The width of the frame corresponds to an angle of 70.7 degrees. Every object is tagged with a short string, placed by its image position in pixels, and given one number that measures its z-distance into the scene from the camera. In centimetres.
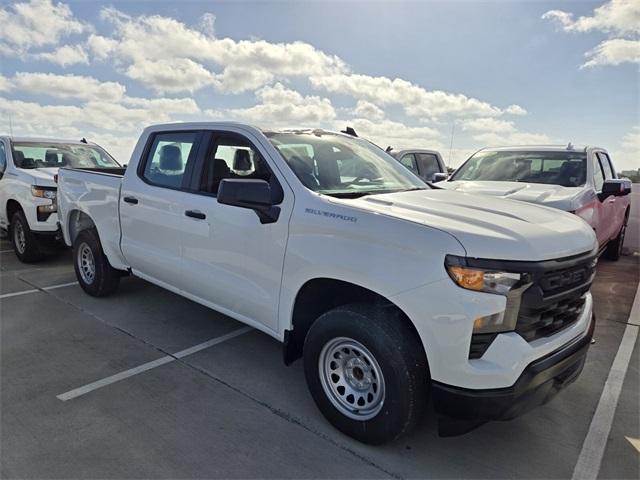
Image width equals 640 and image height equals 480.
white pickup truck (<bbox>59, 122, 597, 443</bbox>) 233
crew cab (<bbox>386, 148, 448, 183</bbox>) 1052
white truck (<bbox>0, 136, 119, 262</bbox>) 650
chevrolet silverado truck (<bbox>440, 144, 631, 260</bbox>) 538
